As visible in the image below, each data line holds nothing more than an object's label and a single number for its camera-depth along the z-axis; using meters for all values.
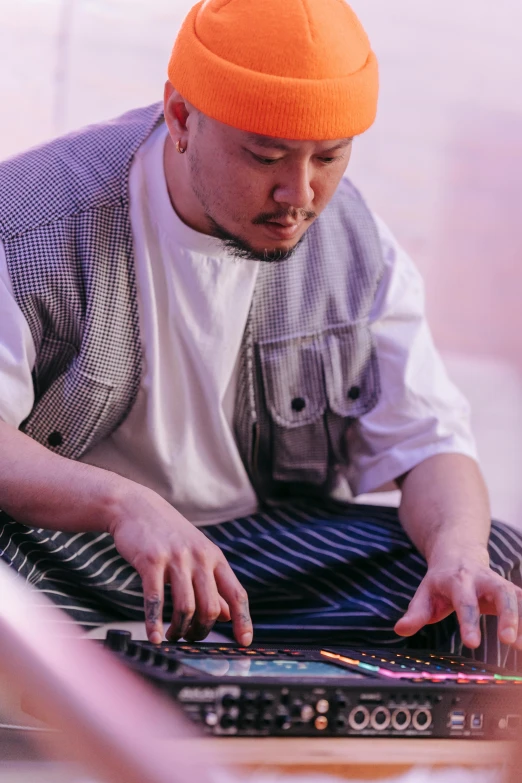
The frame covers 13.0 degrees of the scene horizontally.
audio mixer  1.77
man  2.15
